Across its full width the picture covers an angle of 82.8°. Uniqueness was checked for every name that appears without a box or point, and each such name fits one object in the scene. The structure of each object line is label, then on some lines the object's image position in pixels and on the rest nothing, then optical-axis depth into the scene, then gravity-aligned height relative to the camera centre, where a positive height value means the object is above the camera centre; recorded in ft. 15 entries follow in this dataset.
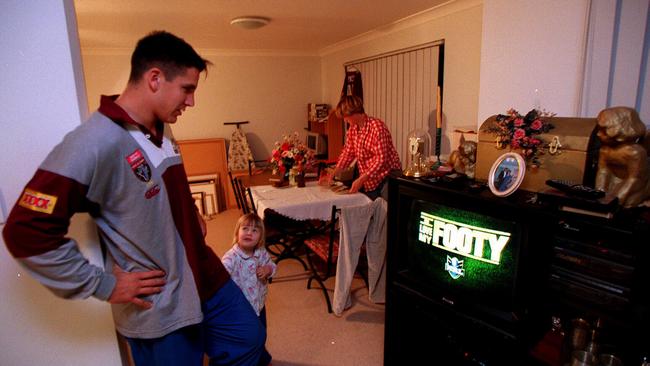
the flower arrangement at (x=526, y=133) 4.83 -0.23
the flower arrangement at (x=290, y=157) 11.37 -1.14
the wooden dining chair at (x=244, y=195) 10.90 -2.36
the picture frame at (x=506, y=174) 4.66 -0.74
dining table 9.71 -2.23
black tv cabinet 3.84 -2.04
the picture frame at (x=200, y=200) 18.01 -3.82
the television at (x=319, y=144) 19.30 -1.30
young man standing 3.15 -0.86
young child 7.04 -2.70
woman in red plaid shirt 10.39 -0.87
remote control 4.00 -0.82
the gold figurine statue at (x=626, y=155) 4.09 -0.45
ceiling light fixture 11.60 +3.12
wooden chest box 4.50 -0.51
